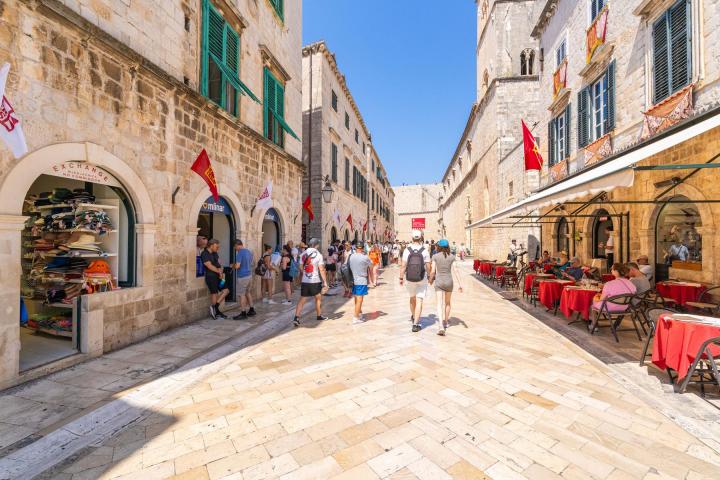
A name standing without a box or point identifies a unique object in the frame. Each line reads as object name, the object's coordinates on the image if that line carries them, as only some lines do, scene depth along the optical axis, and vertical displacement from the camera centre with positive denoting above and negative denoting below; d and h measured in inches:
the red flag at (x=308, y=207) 483.1 +51.3
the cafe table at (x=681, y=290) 232.8 -35.5
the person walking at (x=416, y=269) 225.9 -18.8
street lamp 539.2 +80.7
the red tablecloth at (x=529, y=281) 344.5 -41.9
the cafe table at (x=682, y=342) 126.3 -40.7
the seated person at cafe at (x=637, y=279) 207.5 -23.7
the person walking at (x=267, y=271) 326.3 -29.3
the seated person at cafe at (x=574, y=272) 316.2 -29.2
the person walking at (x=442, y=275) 221.6 -22.5
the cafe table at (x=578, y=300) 229.9 -41.9
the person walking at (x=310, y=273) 241.3 -23.2
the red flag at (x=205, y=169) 238.8 +52.7
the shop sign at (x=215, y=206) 269.6 +29.8
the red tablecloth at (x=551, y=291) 279.6 -42.7
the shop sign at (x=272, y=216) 378.5 +30.2
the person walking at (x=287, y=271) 334.0 -31.3
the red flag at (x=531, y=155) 503.2 +132.9
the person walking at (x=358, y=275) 245.0 -24.9
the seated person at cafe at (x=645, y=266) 269.7 -20.2
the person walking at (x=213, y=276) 247.9 -26.3
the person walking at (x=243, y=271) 269.0 -24.2
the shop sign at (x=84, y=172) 160.0 +35.6
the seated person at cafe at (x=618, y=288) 200.4 -28.3
